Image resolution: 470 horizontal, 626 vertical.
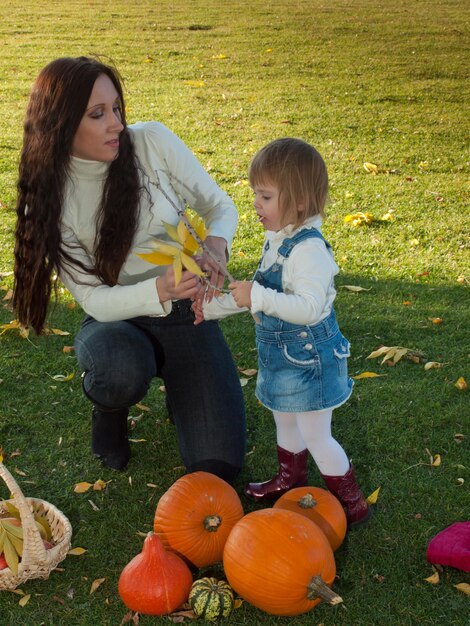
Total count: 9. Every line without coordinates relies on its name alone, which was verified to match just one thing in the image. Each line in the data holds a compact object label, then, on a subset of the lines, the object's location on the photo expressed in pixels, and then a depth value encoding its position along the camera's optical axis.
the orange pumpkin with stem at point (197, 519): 2.99
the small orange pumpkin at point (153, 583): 2.77
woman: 3.22
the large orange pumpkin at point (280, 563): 2.69
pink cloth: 2.91
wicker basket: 2.77
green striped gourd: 2.77
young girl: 2.84
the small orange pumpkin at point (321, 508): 3.00
